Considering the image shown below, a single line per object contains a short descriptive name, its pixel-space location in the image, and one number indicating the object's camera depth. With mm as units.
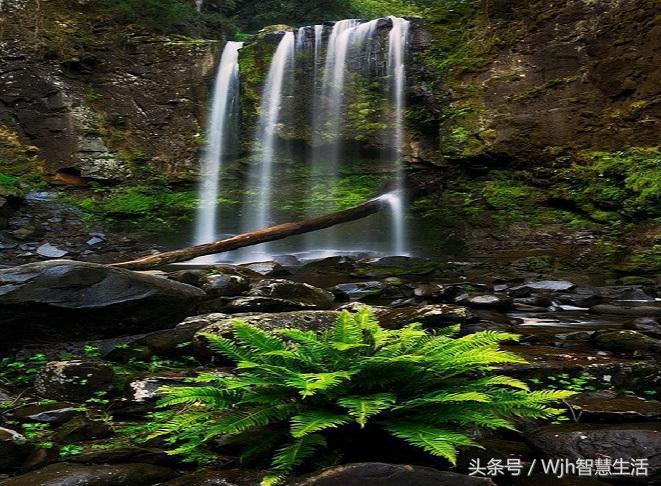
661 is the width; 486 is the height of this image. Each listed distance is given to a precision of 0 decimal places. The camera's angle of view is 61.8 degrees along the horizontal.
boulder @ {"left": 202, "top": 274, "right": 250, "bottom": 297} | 6281
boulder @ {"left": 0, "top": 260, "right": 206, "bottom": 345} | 4160
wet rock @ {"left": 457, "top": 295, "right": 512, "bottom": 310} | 6840
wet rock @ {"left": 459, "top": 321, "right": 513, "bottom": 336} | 5136
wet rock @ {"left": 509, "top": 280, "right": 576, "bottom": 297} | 7797
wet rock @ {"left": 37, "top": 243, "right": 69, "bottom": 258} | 11832
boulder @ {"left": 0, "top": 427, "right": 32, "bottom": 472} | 2514
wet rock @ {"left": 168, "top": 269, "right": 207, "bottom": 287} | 6320
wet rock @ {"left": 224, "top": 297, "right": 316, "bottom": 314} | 5461
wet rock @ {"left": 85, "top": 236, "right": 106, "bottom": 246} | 13130
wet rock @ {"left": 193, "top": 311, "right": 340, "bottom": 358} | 4203
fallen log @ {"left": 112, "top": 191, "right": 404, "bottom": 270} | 7902
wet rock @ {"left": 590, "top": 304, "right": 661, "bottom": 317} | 6446
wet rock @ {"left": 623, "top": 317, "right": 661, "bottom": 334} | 5376
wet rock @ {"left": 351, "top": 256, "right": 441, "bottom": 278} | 9648
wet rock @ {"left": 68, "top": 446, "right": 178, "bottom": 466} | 2500
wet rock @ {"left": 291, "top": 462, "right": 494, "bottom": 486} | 1947
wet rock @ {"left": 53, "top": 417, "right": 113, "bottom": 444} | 2820
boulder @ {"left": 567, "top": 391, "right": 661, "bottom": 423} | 2854
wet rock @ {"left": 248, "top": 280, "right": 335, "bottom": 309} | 6227
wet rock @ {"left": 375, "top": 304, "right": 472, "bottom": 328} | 5074
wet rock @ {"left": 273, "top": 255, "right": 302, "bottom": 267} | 11344
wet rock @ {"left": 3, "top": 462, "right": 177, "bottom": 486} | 2271
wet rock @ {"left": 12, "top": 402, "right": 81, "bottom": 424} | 3102
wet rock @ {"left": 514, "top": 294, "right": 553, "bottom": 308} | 7125
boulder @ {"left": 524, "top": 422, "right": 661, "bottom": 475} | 2463
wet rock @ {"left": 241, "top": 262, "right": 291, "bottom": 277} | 9250
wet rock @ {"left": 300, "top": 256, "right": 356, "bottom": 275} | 10164
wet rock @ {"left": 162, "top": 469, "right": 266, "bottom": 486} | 2191
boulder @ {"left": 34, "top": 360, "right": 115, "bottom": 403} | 3457
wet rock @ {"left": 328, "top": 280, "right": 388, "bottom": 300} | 7574
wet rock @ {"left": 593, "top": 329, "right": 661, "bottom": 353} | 4484
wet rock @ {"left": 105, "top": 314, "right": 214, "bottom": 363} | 4328
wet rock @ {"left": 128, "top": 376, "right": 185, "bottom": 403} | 3397
